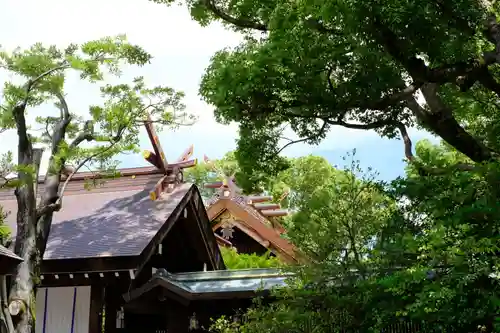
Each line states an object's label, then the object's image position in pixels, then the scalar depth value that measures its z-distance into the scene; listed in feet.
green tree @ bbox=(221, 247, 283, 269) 49.01
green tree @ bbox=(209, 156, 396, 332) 23.90
